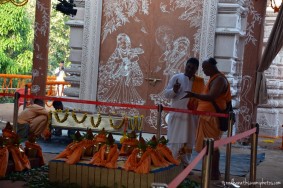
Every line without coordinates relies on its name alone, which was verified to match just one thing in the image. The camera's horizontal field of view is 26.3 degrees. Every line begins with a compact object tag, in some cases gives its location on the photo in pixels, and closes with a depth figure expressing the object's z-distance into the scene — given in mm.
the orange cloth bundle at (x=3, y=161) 6887
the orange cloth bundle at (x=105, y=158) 6395
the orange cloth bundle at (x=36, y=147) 7559
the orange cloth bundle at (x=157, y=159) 6477
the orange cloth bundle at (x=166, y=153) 6712
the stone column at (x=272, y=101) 14664
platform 6219
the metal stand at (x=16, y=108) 8094
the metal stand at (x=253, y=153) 6573
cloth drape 10695
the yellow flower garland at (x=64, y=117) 10227
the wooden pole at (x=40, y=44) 11242
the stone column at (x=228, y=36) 11727
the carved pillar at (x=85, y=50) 12656
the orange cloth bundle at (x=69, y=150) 6670
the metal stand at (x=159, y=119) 8117
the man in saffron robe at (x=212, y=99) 7344
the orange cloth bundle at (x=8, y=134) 7176
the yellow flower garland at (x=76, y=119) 10156
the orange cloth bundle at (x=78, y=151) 6508
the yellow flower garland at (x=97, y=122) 10024
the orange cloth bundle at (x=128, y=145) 6852
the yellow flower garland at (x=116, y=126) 9930
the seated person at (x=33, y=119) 9984
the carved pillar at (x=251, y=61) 11547
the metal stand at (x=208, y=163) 4043
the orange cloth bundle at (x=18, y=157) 7105
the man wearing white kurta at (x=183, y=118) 7887
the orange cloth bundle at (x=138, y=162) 6234
